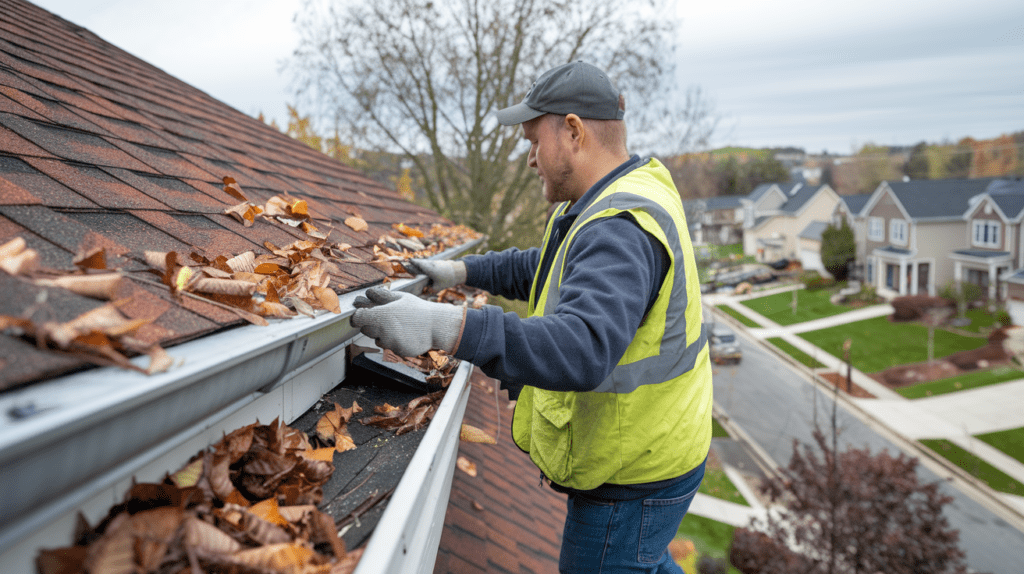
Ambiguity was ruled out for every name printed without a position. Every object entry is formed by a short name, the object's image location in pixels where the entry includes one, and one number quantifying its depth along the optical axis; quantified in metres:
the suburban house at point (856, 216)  33.09
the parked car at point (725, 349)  20.45
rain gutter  0.67
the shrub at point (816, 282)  32.56
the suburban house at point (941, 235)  26.08
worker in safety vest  1.53
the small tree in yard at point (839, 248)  31.97
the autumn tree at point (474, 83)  14.08
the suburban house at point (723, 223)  48.67
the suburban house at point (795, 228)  38.12
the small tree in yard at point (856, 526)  7.24
